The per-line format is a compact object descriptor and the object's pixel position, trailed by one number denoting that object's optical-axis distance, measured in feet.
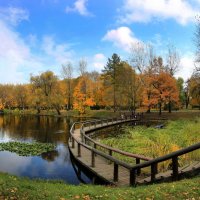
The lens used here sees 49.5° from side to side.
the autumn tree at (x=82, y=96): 185.40
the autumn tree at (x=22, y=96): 274.00
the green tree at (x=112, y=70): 180.81
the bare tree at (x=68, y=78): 211.44
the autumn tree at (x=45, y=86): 218.64
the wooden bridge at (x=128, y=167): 24.81
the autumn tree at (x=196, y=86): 114.99
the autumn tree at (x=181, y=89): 217.00
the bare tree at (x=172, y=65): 162.71
